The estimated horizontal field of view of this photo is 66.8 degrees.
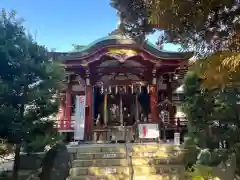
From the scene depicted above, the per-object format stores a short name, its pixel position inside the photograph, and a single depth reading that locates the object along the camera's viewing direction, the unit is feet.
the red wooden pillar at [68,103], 29.80
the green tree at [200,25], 8.40
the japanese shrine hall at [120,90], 26.78
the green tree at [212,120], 16.55
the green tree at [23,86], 14.81
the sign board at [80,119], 26.22
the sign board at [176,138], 22.58
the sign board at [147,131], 24.72
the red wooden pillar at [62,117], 28.14
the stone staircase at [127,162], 16.80
